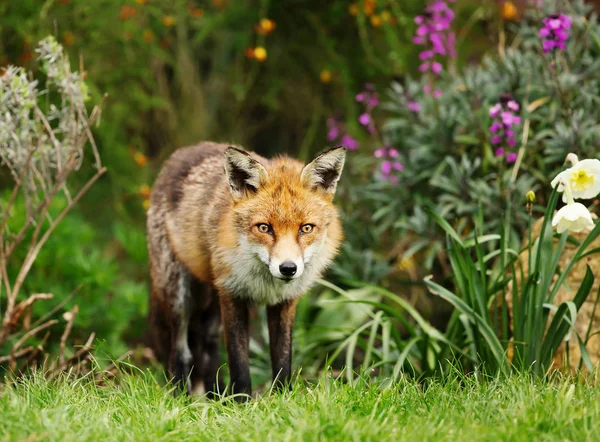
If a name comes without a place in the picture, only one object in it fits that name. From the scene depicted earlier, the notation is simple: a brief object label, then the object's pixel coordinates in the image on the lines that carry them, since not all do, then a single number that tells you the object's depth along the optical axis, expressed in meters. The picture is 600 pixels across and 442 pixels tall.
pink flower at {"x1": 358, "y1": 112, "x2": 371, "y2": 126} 13.59
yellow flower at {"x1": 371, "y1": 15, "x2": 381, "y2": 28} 15.52
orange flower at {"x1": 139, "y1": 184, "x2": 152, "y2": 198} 15.14
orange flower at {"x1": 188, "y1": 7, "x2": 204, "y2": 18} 17.05
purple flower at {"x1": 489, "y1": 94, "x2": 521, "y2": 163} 11.20
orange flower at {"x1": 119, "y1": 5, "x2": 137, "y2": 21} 15.95
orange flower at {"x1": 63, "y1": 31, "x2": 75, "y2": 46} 14.94
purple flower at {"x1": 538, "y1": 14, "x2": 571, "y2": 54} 10.55
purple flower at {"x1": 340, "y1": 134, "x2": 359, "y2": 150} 15.04
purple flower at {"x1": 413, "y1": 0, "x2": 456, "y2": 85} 13.49
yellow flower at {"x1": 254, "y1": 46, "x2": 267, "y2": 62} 14.10
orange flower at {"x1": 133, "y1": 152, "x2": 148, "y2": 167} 15.94
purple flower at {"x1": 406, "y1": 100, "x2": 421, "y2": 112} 13.26
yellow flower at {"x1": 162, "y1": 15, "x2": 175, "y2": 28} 16.02
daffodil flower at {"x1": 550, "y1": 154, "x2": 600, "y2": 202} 8.02
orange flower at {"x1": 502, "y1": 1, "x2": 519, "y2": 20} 13.73
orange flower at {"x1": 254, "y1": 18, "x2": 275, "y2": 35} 14.75
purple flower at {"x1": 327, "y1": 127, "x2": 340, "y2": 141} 15.23
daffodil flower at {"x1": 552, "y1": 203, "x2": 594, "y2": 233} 7.78
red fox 8.33
